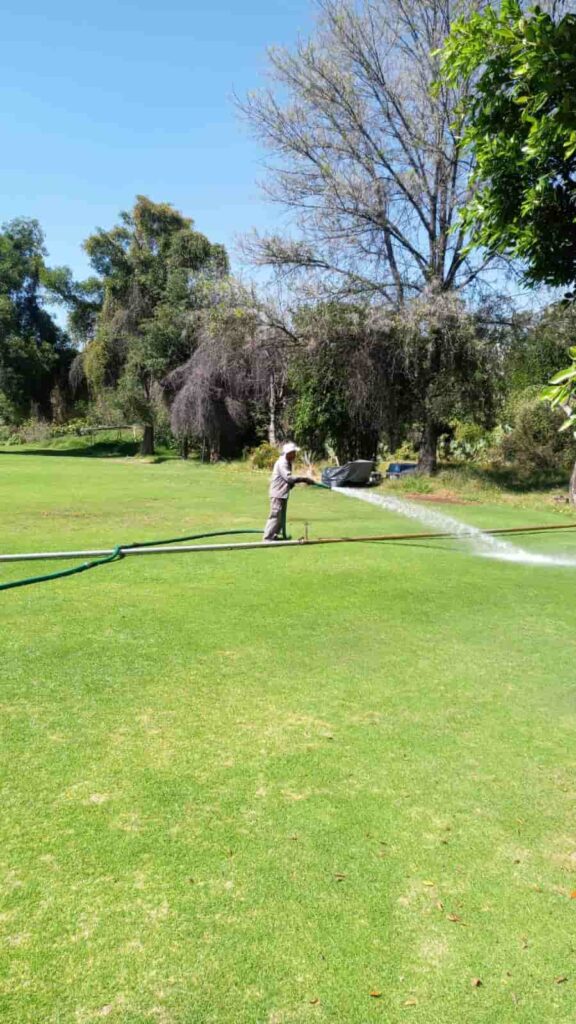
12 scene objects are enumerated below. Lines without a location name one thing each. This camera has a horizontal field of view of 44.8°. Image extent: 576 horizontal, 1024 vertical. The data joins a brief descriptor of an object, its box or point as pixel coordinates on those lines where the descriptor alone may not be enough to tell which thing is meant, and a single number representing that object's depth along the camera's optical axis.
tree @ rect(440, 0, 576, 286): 3.58
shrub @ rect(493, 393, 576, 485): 22.34
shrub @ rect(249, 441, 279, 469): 27.50
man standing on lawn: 10.05
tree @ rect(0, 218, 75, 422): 38.91
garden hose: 7.30
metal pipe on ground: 8.55
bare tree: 19.81
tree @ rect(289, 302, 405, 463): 20.45
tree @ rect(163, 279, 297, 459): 21.16
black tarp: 20.64
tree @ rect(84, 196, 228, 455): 32.66
